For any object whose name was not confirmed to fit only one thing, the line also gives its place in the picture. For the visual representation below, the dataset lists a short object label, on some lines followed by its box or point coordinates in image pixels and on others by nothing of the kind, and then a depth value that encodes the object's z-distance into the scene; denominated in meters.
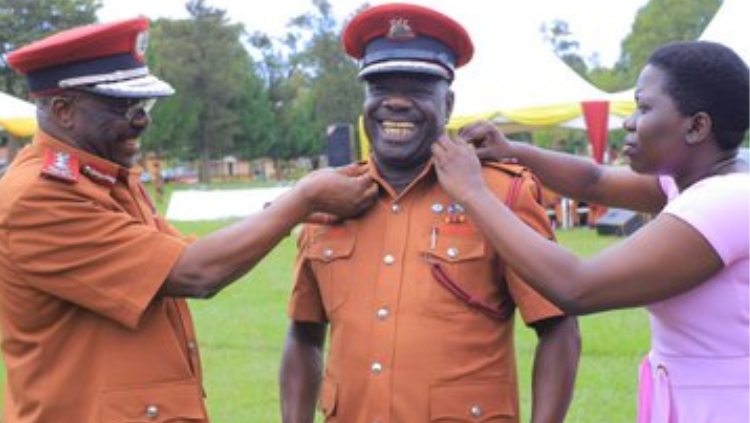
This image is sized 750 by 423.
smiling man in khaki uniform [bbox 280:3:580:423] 2.92
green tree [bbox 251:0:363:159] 65.56
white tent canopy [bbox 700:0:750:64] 10.33
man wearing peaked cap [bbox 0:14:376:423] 2.98
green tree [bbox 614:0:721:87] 60.09
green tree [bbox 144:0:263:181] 60.16
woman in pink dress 2.39
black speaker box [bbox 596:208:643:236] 18.67
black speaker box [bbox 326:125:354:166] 15.03
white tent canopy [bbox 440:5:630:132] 19.64
